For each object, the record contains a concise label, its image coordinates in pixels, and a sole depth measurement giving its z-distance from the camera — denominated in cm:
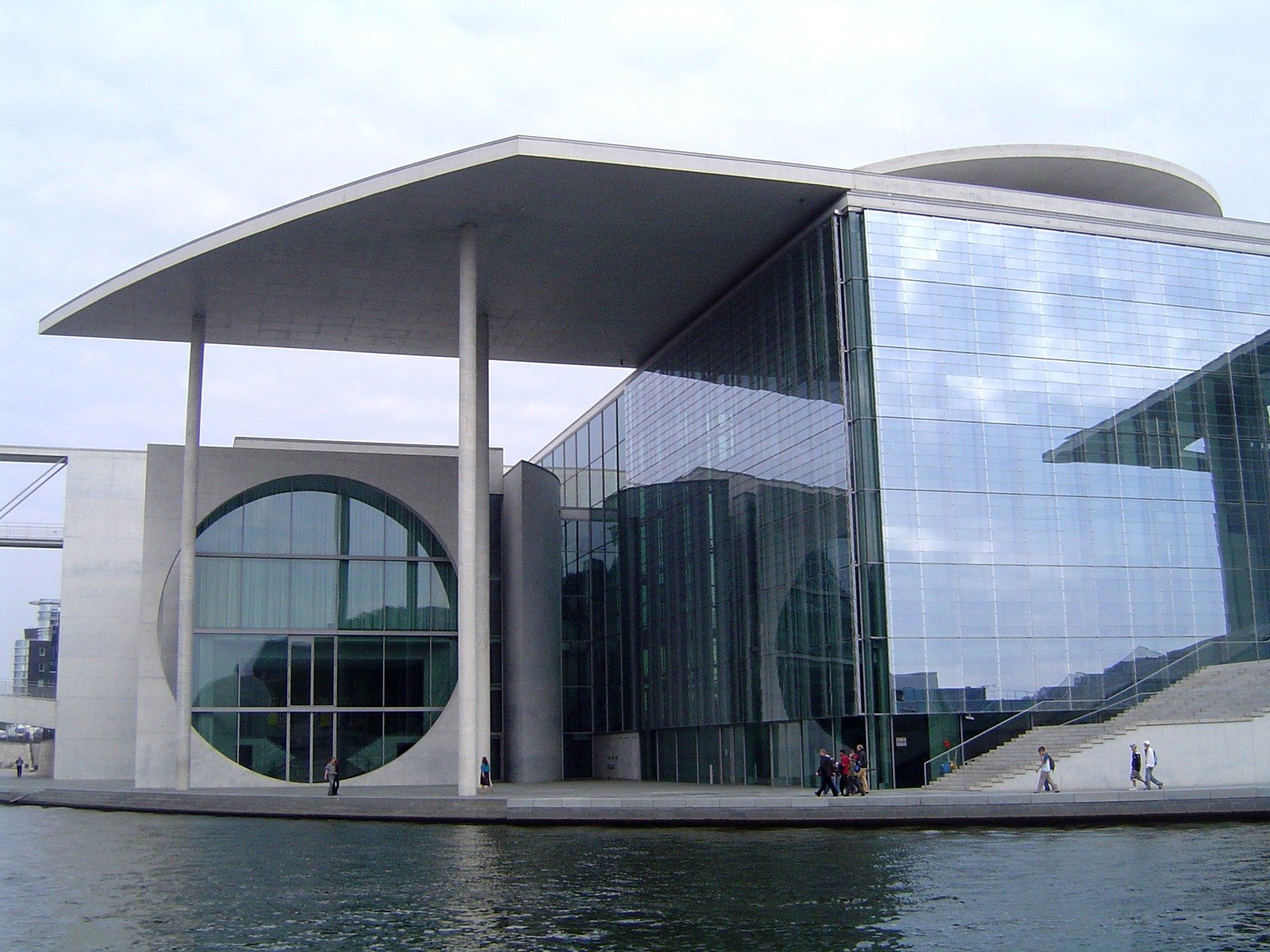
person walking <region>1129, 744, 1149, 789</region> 2758
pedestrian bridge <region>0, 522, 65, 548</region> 5519
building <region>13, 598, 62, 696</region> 13325
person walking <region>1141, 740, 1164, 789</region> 2767
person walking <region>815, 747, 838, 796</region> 2862
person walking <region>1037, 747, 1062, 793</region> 2722
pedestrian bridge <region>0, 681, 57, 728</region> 5766
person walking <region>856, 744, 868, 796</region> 2919
